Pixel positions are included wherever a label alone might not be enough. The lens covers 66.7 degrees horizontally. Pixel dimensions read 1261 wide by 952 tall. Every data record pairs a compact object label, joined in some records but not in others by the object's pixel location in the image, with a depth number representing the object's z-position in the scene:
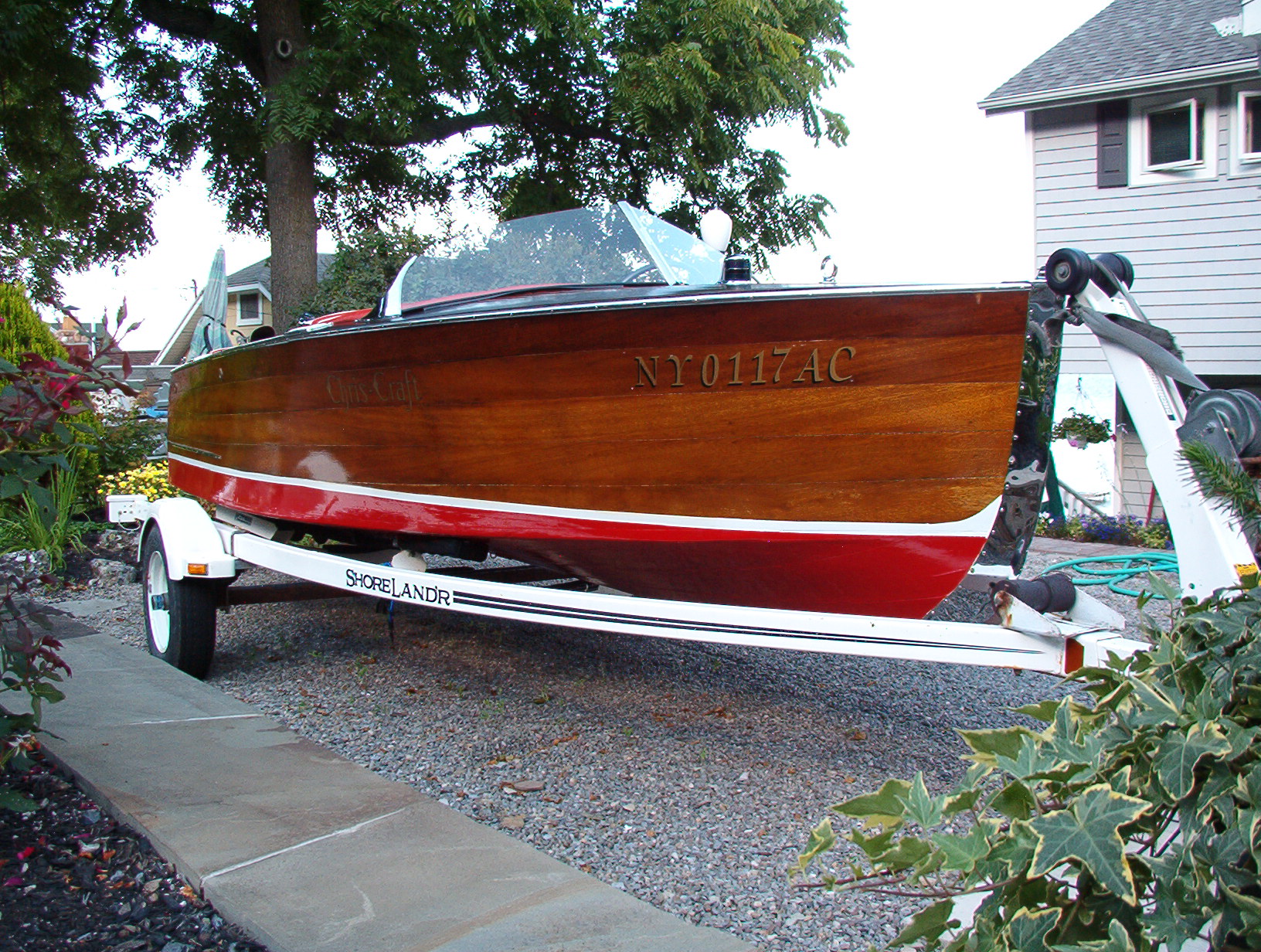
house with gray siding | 8.98
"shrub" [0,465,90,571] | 6.72
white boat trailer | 2.46
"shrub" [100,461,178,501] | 7.67
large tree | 9.27
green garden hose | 5.87
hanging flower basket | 9.34
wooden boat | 2.68
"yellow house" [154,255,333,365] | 27.16
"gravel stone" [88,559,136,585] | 6.66
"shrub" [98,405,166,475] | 8.52
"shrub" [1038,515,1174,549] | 7.71
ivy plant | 0.89
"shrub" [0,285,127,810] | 2.27
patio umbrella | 5.45
